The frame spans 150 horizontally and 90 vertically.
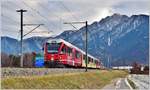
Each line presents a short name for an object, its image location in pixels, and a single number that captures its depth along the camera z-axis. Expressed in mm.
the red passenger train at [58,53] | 46469
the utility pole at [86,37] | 52753
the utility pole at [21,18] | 42350
